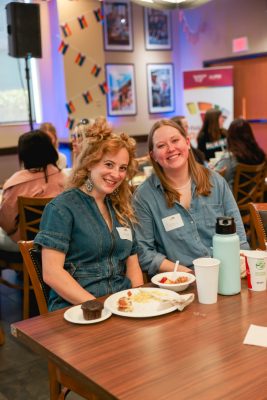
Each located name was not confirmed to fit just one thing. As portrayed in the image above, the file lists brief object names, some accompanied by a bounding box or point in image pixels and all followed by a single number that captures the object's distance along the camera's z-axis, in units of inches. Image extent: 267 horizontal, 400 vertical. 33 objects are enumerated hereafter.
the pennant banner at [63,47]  262.4
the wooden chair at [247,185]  170.9
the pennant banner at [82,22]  267.1
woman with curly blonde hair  69.7
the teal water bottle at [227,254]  62.8
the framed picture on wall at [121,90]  294.0
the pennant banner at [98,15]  271.7
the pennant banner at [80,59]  268.2
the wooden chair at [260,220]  92.0
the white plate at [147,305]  58.6
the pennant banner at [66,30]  261.7
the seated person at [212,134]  214.4
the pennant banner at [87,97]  273.3
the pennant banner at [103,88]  280.4
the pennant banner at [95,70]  276.2
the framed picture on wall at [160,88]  315.3
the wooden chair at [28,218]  119.0
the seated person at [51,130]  199.5
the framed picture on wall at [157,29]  309.0
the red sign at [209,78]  291.4
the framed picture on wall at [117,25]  288.8
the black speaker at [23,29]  222.2
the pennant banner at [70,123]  266.7
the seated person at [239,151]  175.3
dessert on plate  57.7
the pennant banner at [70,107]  267.1
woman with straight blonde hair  86.1
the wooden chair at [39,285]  71.1
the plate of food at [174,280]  65.9
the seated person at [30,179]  126.9
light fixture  124.1
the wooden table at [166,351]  42.8
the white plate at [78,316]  57.4
